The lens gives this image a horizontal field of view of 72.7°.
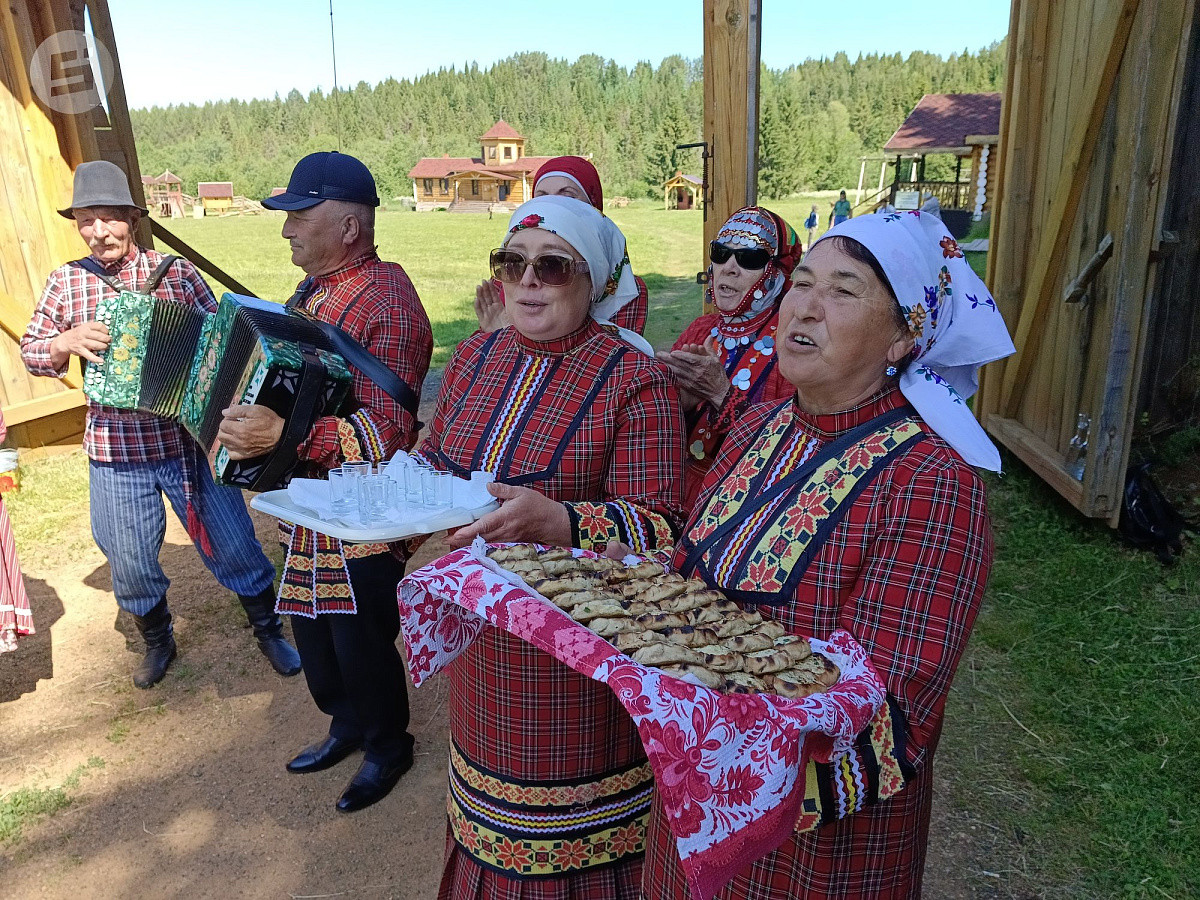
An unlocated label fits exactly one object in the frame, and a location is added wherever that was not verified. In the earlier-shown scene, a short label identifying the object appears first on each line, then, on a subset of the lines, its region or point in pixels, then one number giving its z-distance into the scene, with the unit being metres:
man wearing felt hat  3.87
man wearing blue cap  2.83
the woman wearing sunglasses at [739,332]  2.90
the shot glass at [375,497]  1.90
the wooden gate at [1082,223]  4.13
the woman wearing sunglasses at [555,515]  1.94
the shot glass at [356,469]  2.08
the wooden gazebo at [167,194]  58.36
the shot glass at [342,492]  1.97
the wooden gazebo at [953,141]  30.48
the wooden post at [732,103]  4.80
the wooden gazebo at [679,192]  64.42
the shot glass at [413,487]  1.94
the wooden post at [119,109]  6.33
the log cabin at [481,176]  69.00
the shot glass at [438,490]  1.93
